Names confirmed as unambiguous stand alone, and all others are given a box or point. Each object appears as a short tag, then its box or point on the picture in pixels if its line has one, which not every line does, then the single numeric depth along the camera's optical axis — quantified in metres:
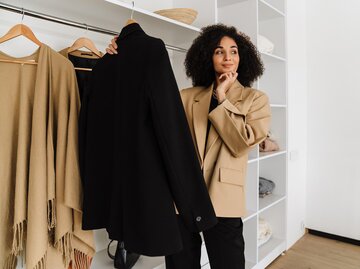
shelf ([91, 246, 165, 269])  1.47
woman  1.27
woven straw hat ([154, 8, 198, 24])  1.52
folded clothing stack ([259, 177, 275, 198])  2.38
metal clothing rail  1.01
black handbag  1.39
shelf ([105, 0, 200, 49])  1.33
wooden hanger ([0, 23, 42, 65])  1.02
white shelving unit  1.37
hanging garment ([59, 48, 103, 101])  1.28
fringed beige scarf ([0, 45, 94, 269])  1.00
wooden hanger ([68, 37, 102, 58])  1.31
